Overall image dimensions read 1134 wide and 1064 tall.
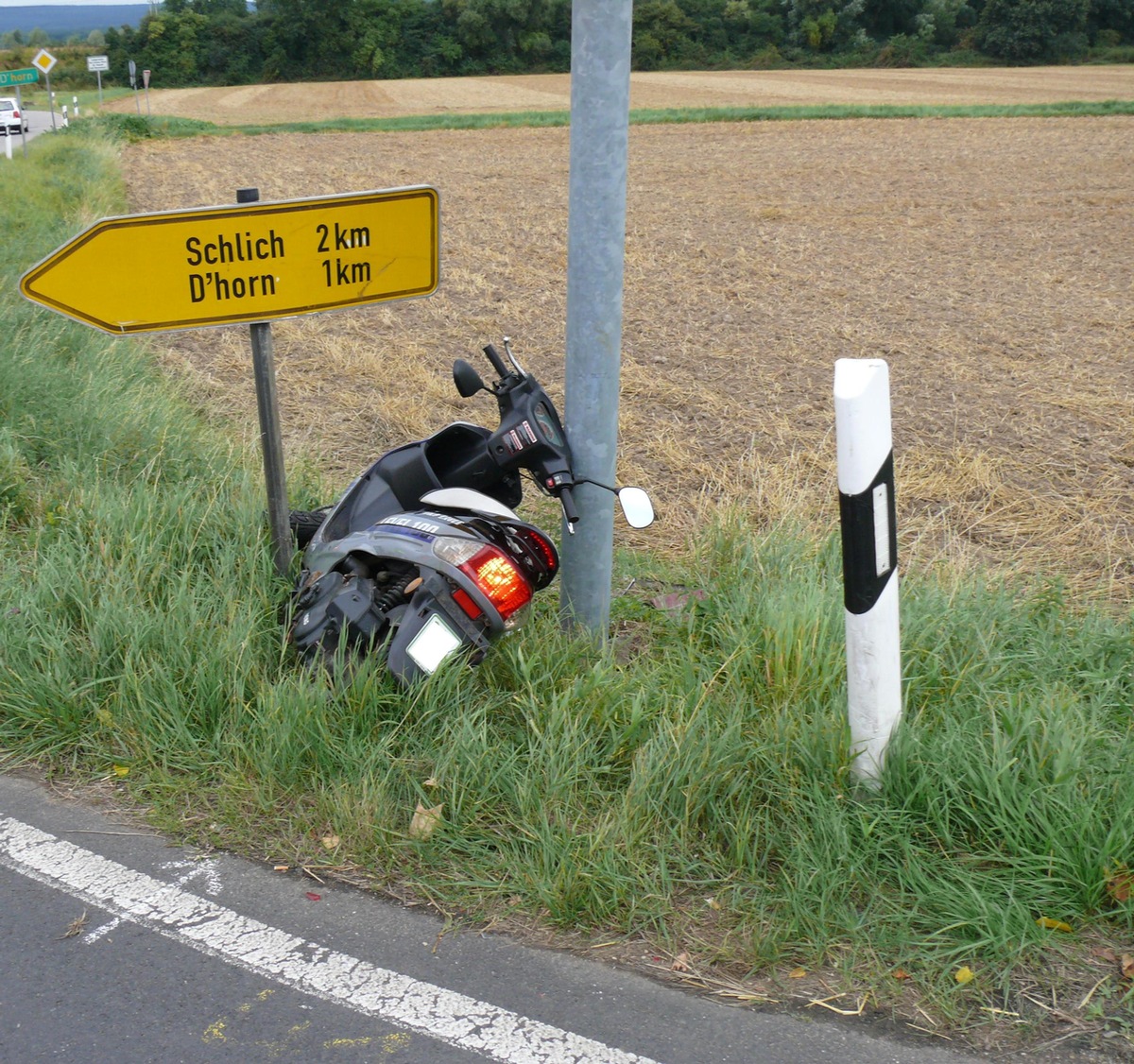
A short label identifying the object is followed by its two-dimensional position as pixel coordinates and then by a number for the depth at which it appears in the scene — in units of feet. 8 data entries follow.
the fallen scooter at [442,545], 11.09
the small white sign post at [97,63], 136.96
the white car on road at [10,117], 103.40
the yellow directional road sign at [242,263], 11.59
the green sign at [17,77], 86.81
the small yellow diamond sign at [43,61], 107.34
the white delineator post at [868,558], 8.84
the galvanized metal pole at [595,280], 11.44
